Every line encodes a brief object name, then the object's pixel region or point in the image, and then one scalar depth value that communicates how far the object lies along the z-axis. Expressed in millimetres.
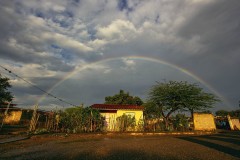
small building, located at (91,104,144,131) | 25625
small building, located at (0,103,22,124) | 30875
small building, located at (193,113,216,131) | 26875
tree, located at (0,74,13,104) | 26516
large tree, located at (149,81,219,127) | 27406
